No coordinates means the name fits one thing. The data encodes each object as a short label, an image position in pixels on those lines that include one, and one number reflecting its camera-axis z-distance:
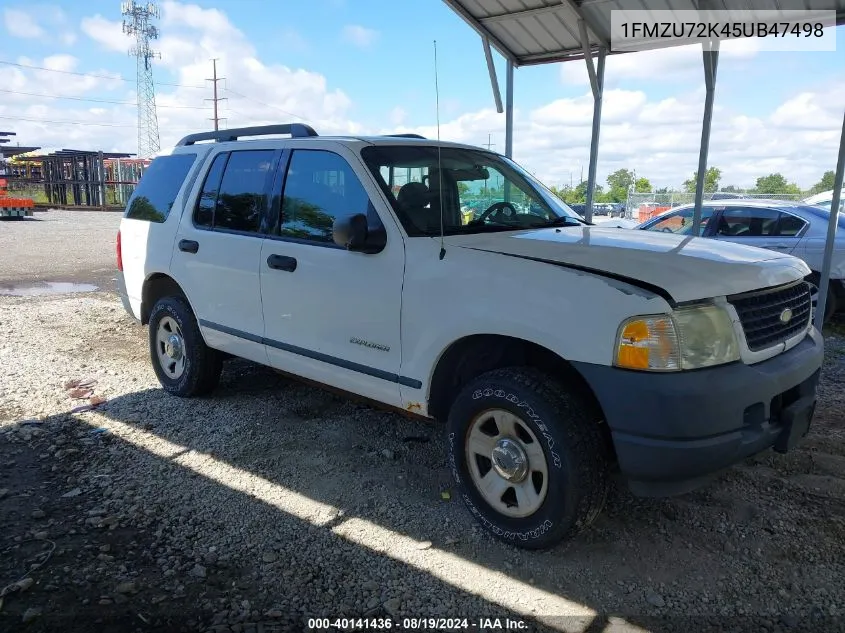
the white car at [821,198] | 14.59
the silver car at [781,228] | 7.62
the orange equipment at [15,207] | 26.58
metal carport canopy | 5.58
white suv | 2.62
